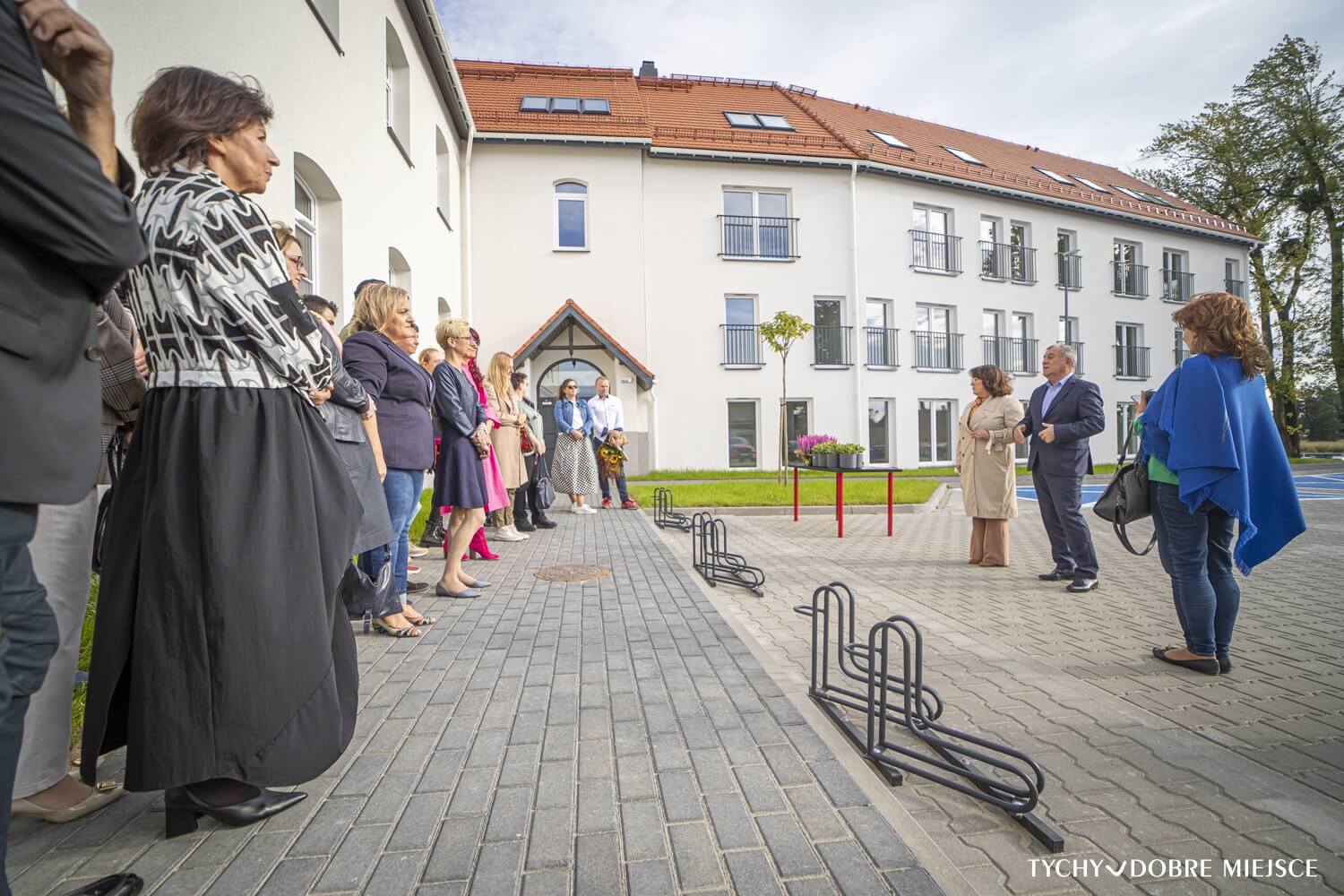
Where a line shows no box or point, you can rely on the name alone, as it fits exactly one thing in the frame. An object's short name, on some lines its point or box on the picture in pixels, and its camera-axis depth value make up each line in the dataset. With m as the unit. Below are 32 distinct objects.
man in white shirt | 11.12
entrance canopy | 17.19
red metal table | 8.80
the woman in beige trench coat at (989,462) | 6.43
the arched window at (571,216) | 18.80
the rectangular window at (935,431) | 22.03
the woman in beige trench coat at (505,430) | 7.64
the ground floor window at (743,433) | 20.22
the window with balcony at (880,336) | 21.20
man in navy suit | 5.70
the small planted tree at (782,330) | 15.43
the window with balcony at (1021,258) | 23.83
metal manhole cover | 5.92
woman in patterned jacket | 1.87
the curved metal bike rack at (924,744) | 2.13
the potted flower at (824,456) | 9.06
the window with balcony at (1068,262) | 24.41
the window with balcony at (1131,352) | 25.68
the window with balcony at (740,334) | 19.98
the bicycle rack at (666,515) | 9.45
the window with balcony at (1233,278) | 28.29
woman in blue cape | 3.42
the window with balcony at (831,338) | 20.70
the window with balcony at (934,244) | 22.03
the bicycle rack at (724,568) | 5.70
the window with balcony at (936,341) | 22.11
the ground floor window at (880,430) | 21.27
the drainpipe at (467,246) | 17.14
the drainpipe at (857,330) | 20.62
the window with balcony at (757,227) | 20.16
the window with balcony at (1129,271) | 25.69
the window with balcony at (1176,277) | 26.92
